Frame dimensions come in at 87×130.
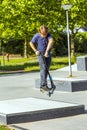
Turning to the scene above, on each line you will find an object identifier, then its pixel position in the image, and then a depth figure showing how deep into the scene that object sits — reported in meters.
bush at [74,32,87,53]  48.41
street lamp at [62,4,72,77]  20.34
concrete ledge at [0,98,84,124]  9.49
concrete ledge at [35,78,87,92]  15.55
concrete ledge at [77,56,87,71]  21.55
